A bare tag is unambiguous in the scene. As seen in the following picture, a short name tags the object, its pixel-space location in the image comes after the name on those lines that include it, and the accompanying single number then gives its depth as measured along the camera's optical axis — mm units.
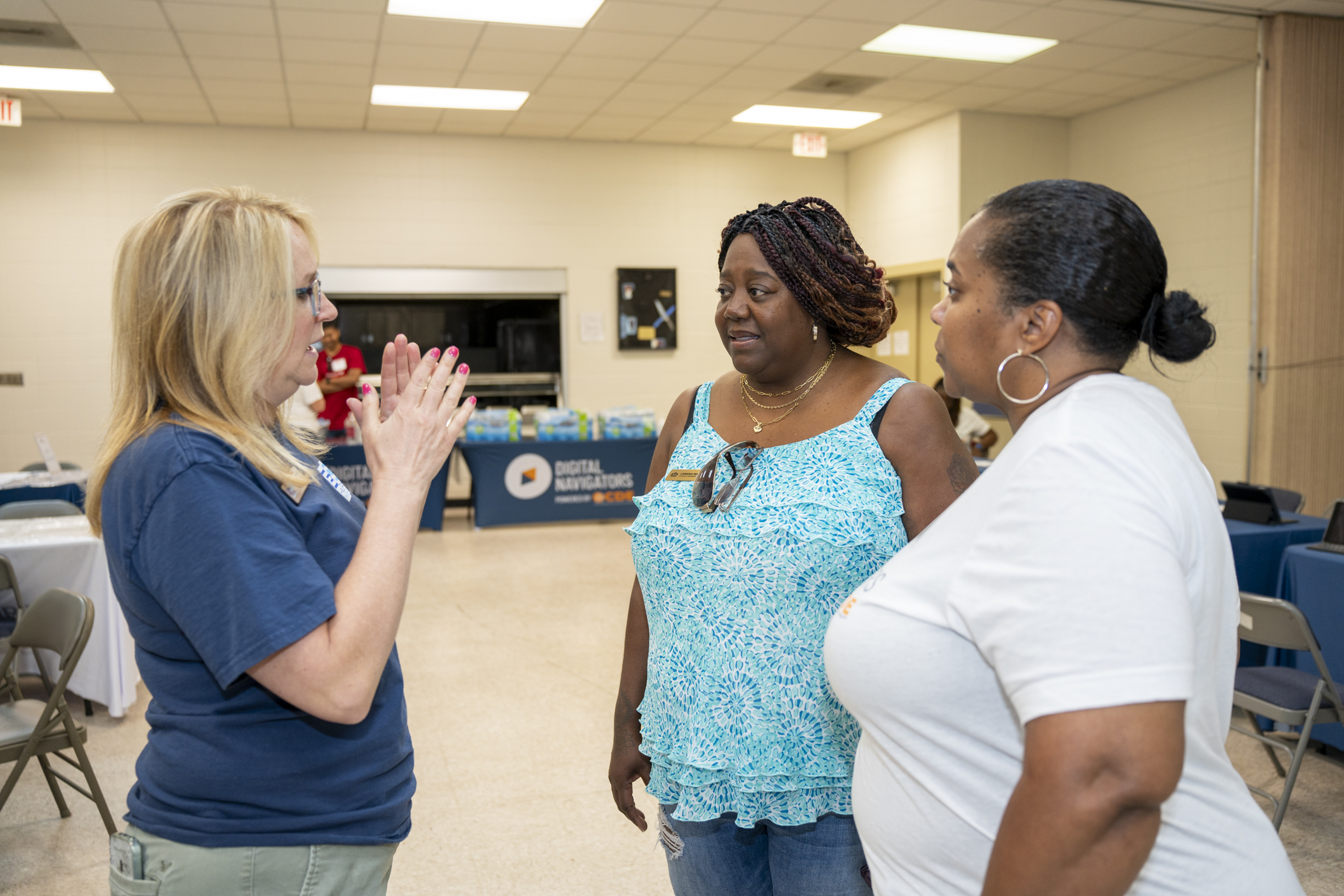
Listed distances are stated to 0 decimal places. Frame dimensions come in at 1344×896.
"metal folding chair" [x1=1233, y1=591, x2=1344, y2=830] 3051
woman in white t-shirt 800
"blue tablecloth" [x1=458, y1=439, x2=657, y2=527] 8172
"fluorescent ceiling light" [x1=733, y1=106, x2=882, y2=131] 9078
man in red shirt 8430
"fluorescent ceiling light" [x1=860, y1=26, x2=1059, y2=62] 6992
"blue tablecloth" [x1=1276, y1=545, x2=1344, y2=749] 3539
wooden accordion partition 6684
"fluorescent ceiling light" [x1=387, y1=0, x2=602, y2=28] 6219
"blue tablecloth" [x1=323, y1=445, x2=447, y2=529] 7938
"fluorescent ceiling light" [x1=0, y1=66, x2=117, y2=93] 7449
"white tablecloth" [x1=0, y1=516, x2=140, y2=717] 4047
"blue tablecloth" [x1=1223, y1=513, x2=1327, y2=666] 4043
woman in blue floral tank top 1420
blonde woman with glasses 1075
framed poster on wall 10406
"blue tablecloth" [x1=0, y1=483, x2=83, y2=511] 5832
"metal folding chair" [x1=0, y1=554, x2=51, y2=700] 3879
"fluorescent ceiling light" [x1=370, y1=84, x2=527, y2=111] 8195
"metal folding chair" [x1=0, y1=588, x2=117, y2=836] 2941
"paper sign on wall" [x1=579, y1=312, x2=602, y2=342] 10375
